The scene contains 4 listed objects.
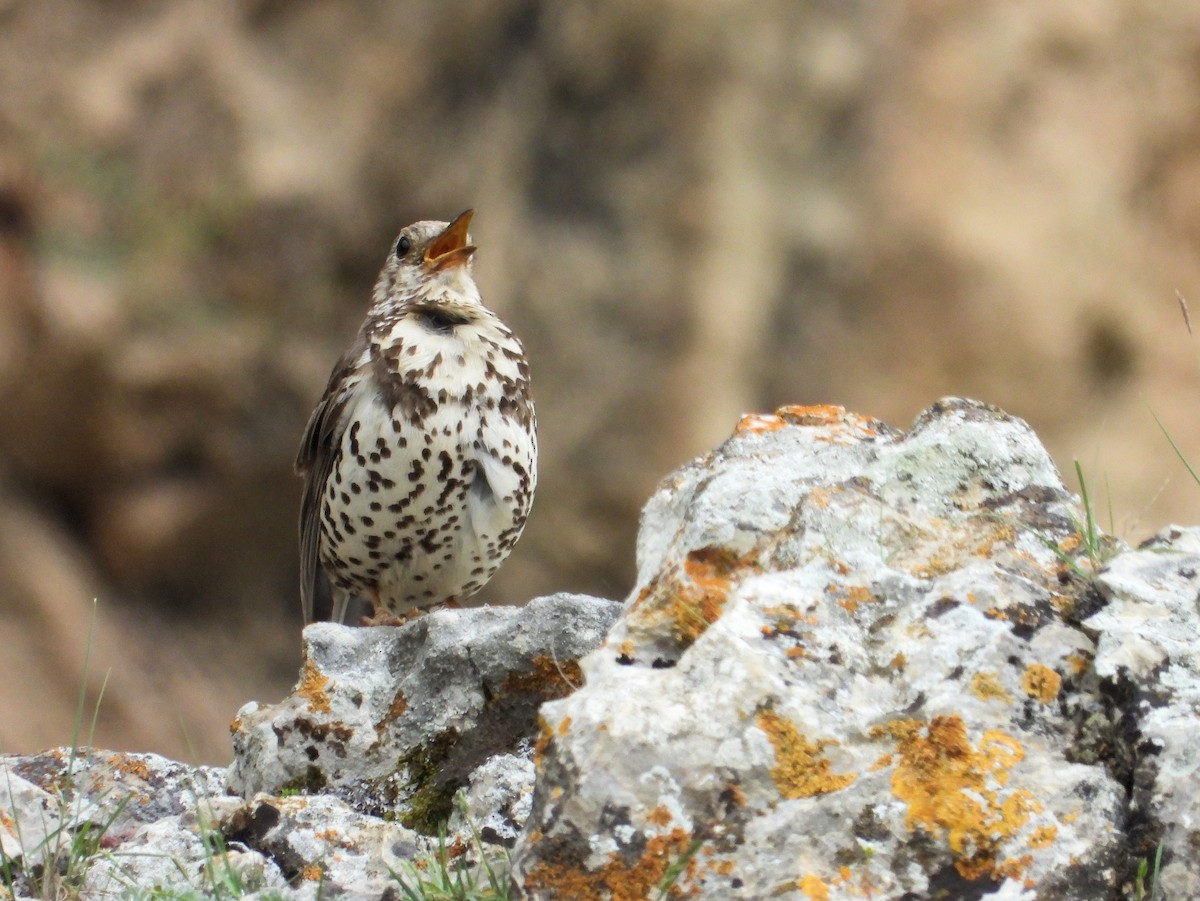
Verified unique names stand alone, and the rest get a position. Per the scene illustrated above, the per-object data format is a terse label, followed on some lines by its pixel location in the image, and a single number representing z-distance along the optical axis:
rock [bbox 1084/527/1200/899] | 4.96
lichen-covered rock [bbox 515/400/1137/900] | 5.14
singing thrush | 10.87
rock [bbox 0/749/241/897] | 6.32
